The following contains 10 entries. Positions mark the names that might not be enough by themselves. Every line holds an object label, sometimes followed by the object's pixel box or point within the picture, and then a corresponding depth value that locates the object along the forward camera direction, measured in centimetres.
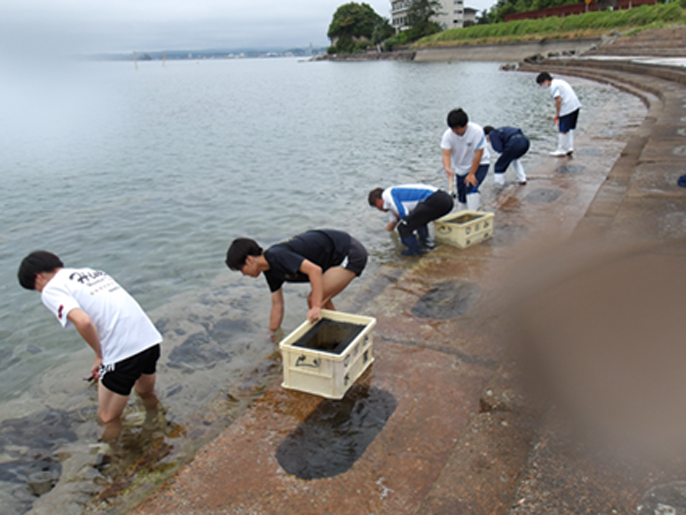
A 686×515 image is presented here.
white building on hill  10850
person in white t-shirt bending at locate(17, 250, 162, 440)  316
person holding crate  372
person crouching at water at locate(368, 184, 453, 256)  617
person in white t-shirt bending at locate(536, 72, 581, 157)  991
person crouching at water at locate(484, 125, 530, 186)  832
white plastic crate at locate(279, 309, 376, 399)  331
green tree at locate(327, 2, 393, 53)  12888
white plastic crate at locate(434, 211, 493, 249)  612
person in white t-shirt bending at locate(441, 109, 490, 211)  663
